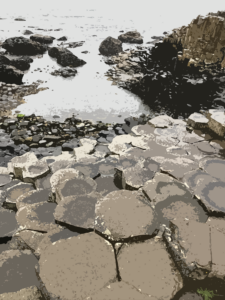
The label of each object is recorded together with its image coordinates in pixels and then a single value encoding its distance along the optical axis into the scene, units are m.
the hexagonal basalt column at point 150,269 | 1.20
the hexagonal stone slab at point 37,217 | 1.64
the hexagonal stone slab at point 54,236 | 1.45
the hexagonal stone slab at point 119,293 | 1.17
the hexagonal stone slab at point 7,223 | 1.78
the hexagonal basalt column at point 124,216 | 1.41
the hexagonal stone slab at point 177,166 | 2.04
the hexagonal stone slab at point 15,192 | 2.04
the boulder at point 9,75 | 5.35
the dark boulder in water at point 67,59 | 6.54
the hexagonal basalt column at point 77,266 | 1.19
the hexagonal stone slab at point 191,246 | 1.26
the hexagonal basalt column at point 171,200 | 1.58
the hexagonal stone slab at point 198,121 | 3.05
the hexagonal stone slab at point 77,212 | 1.51
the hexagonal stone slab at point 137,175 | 1.95
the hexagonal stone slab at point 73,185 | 1.80
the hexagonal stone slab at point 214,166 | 1.96
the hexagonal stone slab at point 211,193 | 1.62
